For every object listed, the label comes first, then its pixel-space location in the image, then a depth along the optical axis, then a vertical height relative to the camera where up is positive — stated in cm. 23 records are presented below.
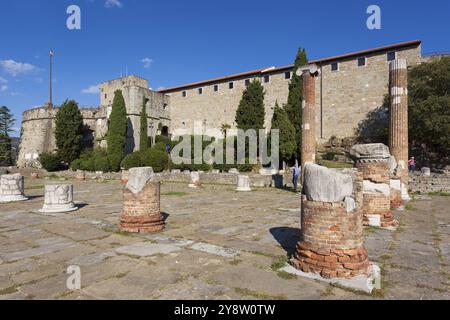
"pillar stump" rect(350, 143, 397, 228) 667 -59
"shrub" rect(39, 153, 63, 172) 3225 -17
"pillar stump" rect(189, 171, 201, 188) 1700 -118
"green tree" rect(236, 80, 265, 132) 3017 +539
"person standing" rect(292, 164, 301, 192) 1430 -74
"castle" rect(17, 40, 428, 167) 2892 +714
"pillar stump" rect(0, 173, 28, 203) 1094 -110
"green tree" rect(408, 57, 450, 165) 2061 +356
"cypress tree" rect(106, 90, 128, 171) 3200 +355
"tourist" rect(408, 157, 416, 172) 2073 -28
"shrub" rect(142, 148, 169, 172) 2639 +6
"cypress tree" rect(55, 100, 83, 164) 3372 +320
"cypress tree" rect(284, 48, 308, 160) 2780 +615
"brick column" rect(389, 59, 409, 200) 1098 +172
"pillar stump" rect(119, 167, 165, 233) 600 -94
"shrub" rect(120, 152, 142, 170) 2670 -12
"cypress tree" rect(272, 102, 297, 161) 2534 +210
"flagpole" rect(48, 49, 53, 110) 4001 +837
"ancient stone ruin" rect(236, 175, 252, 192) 1511 -118
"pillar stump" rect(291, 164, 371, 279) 361 -92
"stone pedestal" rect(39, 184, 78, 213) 859 -120
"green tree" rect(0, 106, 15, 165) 3922 +307
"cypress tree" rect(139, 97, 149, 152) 3581 +304
